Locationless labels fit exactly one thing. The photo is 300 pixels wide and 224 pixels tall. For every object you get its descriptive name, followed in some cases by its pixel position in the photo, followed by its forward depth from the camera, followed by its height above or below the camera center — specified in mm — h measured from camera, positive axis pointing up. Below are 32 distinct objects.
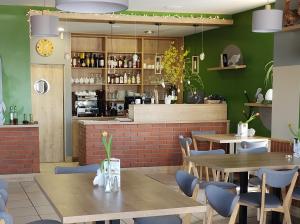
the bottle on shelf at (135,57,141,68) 11000 +579
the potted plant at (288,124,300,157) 5156 -652
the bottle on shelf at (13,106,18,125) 8000 -537
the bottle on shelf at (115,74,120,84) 10763 +178
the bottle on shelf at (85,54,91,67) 10492 +598
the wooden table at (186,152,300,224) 4398 -772
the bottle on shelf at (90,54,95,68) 10547 +623
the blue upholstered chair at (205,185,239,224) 3273 -842
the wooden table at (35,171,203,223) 2789 -767
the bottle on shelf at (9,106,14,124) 8043 -497
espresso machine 10250 -385
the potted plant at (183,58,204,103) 10391 +95
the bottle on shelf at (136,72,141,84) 10945 +194
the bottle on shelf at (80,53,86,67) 10450 +596
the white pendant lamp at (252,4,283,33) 5293 +785
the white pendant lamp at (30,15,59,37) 6211 +842
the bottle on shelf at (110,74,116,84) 10733 +189
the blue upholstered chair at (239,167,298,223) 4223 -1067
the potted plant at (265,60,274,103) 7539 +174
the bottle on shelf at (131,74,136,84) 10898 +181
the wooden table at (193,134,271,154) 6973 -804
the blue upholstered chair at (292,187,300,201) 4695 -1108
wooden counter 8414 -477
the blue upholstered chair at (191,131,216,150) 8094 -825
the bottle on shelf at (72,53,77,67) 10344 +589
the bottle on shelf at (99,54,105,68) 10633 +559
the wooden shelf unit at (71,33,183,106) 10602 +894
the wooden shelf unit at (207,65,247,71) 8477 +376
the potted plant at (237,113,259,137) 7453 -681
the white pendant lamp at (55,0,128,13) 2890 +537
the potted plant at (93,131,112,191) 3429 -646
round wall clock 9492 +828
